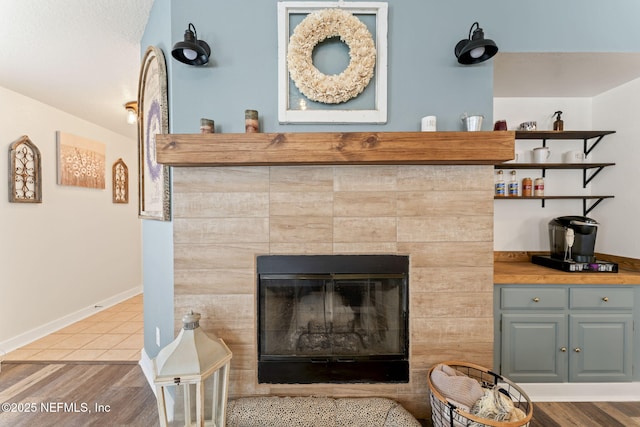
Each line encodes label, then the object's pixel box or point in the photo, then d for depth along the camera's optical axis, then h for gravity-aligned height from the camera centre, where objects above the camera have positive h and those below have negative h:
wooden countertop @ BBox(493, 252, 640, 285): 1.95 -0.47
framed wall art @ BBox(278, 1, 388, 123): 1.69 +0.86
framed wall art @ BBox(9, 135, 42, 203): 2.86 +0.36
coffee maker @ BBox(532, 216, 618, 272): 2.05 -0.29
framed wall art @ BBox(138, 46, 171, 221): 1.82 +0.52
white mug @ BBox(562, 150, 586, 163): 2.38 +0.42
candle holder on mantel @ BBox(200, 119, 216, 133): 1.65 +0.47
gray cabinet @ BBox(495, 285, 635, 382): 1.96 -0.83
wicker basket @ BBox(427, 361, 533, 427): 1.33 -1.01
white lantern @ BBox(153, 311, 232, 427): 1.27 -0.73
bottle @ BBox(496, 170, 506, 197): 2.40 +0.16
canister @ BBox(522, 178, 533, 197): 2.43 +0.18
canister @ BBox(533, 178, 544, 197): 2.41 +0.17
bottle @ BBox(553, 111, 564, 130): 2.38 +0.69
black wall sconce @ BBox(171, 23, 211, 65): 1.55 +0.86
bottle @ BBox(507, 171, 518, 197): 2.40 +0.18
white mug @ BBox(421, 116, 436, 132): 1.68 +0.49
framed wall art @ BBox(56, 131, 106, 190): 3.37 +0.58
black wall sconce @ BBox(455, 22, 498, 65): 1.56 +0.87
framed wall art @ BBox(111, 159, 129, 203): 4.22 +0.39
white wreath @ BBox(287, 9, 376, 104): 1.68 +0.90
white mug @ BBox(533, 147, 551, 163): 2.36 +0.44
